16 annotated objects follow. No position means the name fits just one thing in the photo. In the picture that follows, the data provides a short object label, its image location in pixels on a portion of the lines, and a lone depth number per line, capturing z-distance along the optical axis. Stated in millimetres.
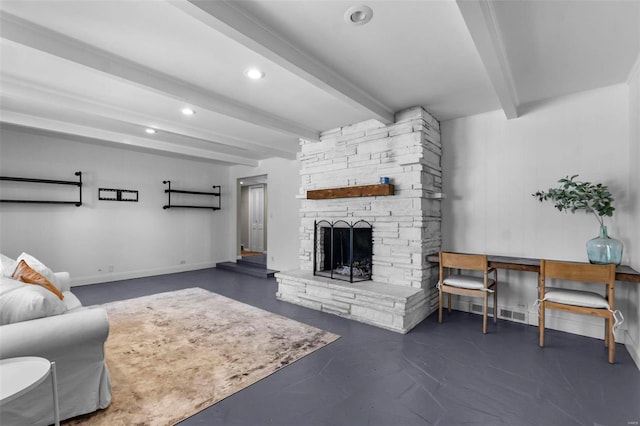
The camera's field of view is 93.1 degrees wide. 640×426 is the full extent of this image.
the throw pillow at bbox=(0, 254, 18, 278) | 2498
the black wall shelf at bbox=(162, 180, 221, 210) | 6488
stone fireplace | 3553
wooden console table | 2525
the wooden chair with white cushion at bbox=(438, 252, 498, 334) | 3174
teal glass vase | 2771
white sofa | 1644
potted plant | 2787
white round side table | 1190
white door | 9219
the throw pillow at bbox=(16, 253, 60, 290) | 2920
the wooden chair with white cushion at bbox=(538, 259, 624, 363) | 2525
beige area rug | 2012
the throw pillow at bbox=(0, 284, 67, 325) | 1765
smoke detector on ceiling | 1905
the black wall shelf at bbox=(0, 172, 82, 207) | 4633
